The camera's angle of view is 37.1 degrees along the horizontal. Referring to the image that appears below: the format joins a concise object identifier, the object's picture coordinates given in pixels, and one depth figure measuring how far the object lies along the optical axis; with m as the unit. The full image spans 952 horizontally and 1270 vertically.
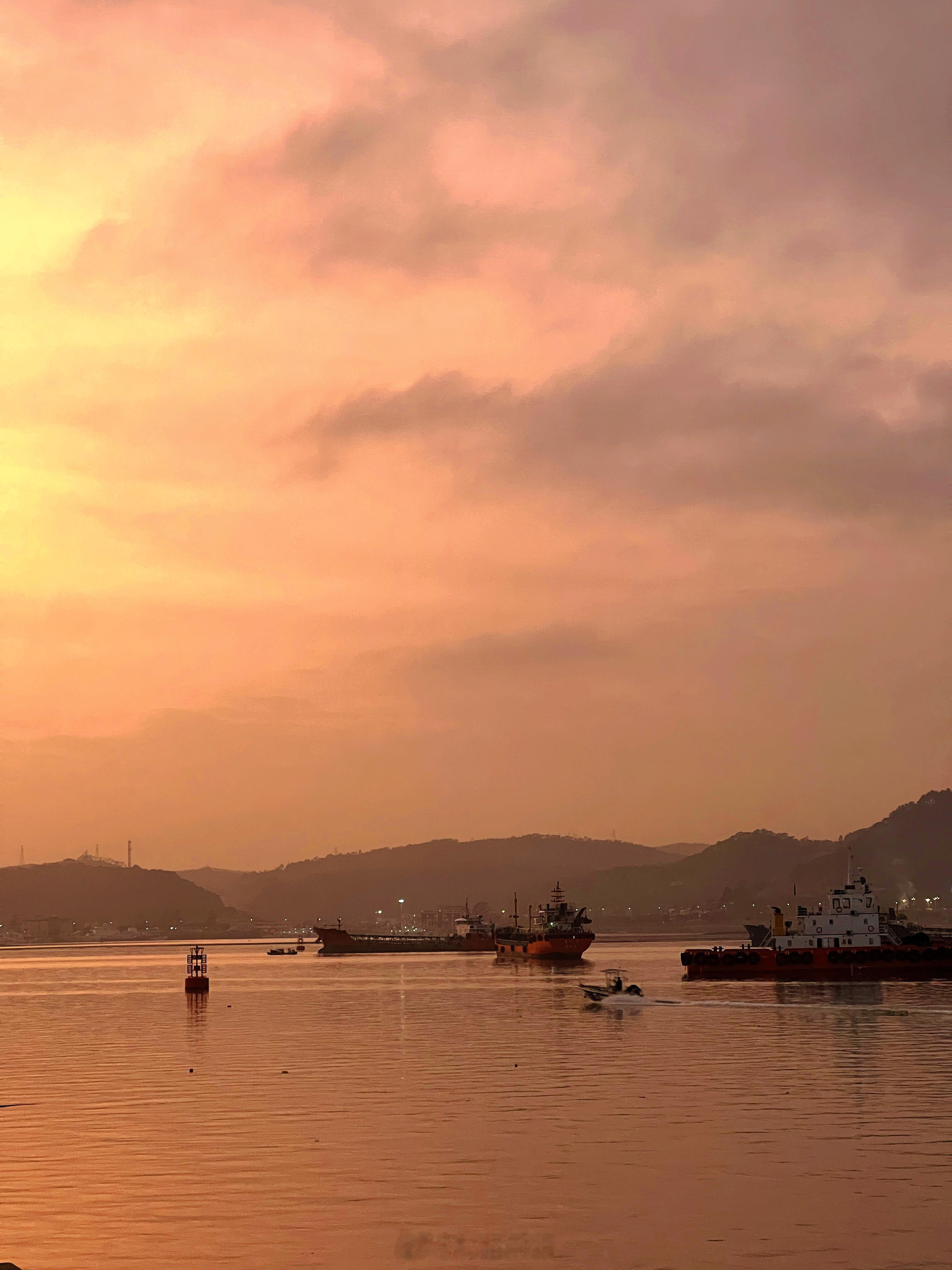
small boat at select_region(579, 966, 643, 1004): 117.88
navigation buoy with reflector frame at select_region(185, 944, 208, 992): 140.75
